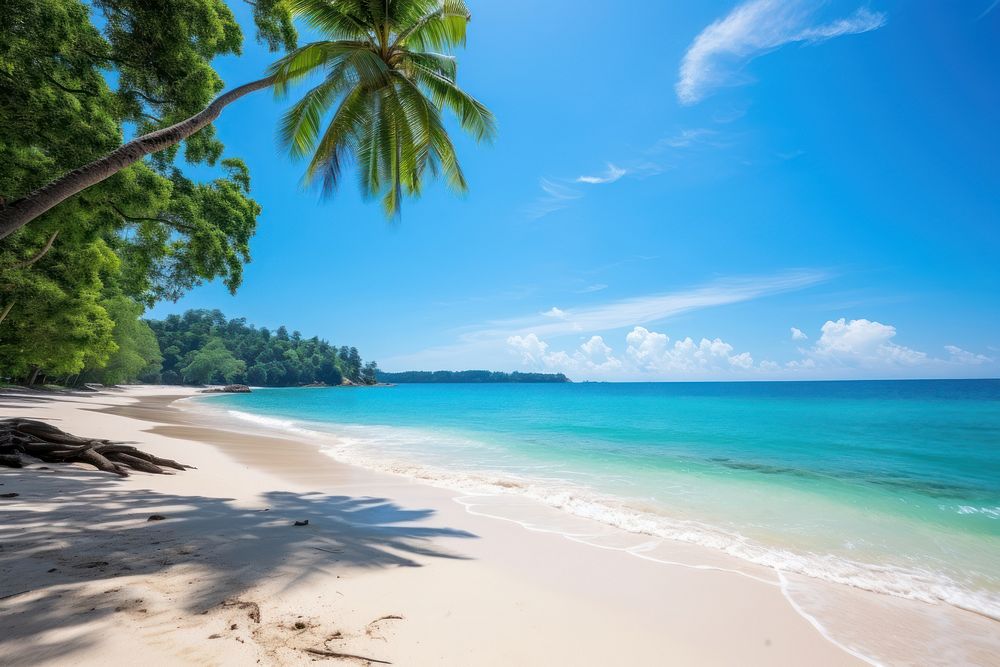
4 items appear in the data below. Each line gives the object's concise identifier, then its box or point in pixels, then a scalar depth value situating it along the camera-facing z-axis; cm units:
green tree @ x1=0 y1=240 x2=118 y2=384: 1405
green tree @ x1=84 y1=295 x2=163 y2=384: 3966
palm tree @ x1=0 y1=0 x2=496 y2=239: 887
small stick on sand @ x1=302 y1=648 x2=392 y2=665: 221
